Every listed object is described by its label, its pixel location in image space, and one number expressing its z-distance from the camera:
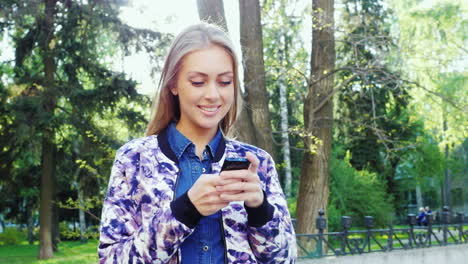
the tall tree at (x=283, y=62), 9.73
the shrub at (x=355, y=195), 23.20
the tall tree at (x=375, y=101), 9.90
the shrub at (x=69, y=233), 9.46
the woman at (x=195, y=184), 1.52
